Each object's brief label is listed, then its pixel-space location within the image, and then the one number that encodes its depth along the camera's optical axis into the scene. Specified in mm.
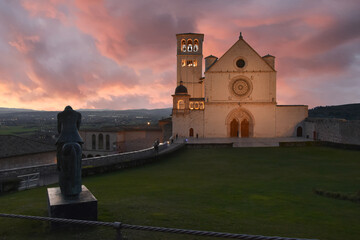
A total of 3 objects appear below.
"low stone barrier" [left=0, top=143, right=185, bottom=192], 13969
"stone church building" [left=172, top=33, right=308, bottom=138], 44500
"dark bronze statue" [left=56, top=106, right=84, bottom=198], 6875
